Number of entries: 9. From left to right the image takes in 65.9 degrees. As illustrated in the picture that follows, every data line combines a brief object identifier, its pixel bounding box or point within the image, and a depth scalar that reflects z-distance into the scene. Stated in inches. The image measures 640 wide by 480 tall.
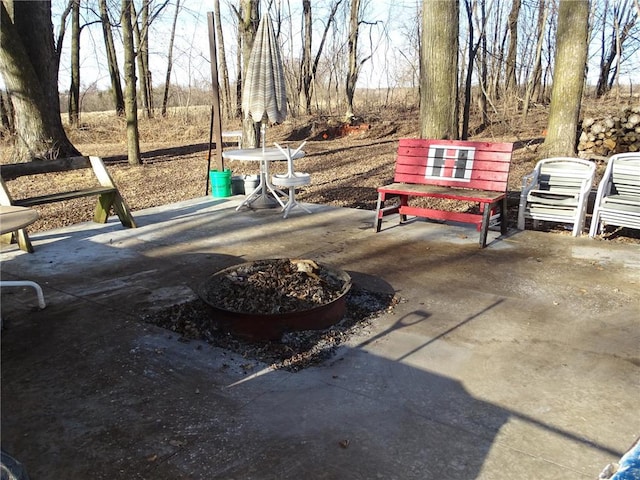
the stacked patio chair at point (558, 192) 216.2
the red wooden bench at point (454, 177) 213.2
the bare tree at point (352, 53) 841.5
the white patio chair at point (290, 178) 251.3
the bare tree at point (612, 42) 888.9
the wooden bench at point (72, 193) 205.2
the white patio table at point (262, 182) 260.4
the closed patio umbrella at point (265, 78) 267.9
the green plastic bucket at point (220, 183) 315.3
